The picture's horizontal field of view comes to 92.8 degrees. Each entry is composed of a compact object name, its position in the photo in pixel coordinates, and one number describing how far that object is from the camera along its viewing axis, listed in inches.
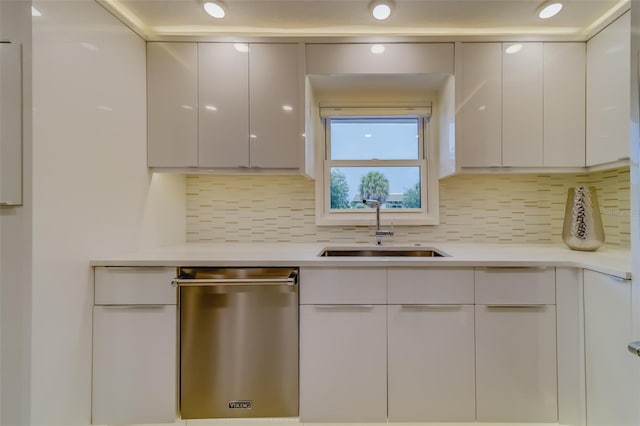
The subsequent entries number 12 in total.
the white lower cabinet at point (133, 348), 57.8
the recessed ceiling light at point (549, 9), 63.0
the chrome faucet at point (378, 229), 80.5
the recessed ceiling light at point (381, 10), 63.5
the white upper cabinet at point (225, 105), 71.7
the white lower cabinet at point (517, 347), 57.2
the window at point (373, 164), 88.7
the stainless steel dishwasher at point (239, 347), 58.9
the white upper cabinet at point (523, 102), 70.7
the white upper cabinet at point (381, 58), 70.9
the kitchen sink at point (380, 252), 79.1
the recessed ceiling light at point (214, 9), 64.2
